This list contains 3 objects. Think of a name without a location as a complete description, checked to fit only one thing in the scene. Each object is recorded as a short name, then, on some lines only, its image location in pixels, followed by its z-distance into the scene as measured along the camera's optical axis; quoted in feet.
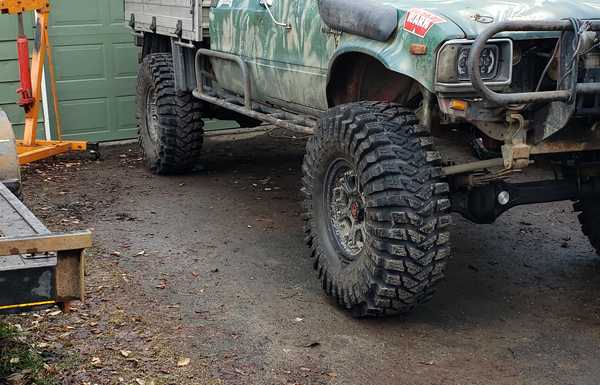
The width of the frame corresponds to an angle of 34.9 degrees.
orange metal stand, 28.14
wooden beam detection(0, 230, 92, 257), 11.00
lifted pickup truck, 15.23
